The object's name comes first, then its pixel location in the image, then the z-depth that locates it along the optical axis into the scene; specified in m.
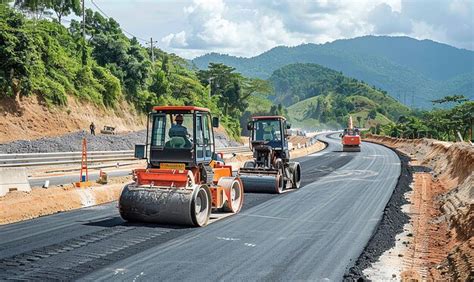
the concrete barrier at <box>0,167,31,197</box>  16.78
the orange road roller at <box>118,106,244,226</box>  12.68
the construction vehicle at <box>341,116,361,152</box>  53.62
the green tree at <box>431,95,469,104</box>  58.66
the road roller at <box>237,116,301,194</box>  20.23
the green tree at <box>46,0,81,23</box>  55.99
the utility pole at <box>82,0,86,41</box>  49.63
